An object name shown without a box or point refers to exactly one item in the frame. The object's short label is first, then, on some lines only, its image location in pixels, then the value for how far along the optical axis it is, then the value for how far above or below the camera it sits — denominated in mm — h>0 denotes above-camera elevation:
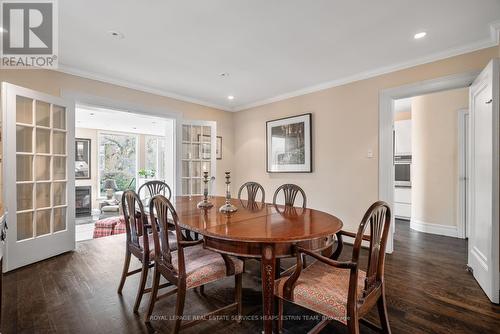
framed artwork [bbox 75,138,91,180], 7293 +275
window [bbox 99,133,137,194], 7793 +267
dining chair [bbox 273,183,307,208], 2760 -299
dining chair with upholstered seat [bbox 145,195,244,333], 1581 -705
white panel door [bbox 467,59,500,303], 2055 -110
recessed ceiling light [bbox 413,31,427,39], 2387 +1325
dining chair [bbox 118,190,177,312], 1925 -656
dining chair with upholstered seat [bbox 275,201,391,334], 1242 -702
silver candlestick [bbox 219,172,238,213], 2211 -380
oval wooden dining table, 1437 -416
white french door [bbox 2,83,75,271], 2625 -90
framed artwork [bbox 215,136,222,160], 5096 +406
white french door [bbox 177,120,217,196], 4406 +259
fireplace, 6882 -986
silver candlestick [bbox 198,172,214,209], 2432 -380
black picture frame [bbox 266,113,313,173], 4020 +258
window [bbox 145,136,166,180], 8625 +431
